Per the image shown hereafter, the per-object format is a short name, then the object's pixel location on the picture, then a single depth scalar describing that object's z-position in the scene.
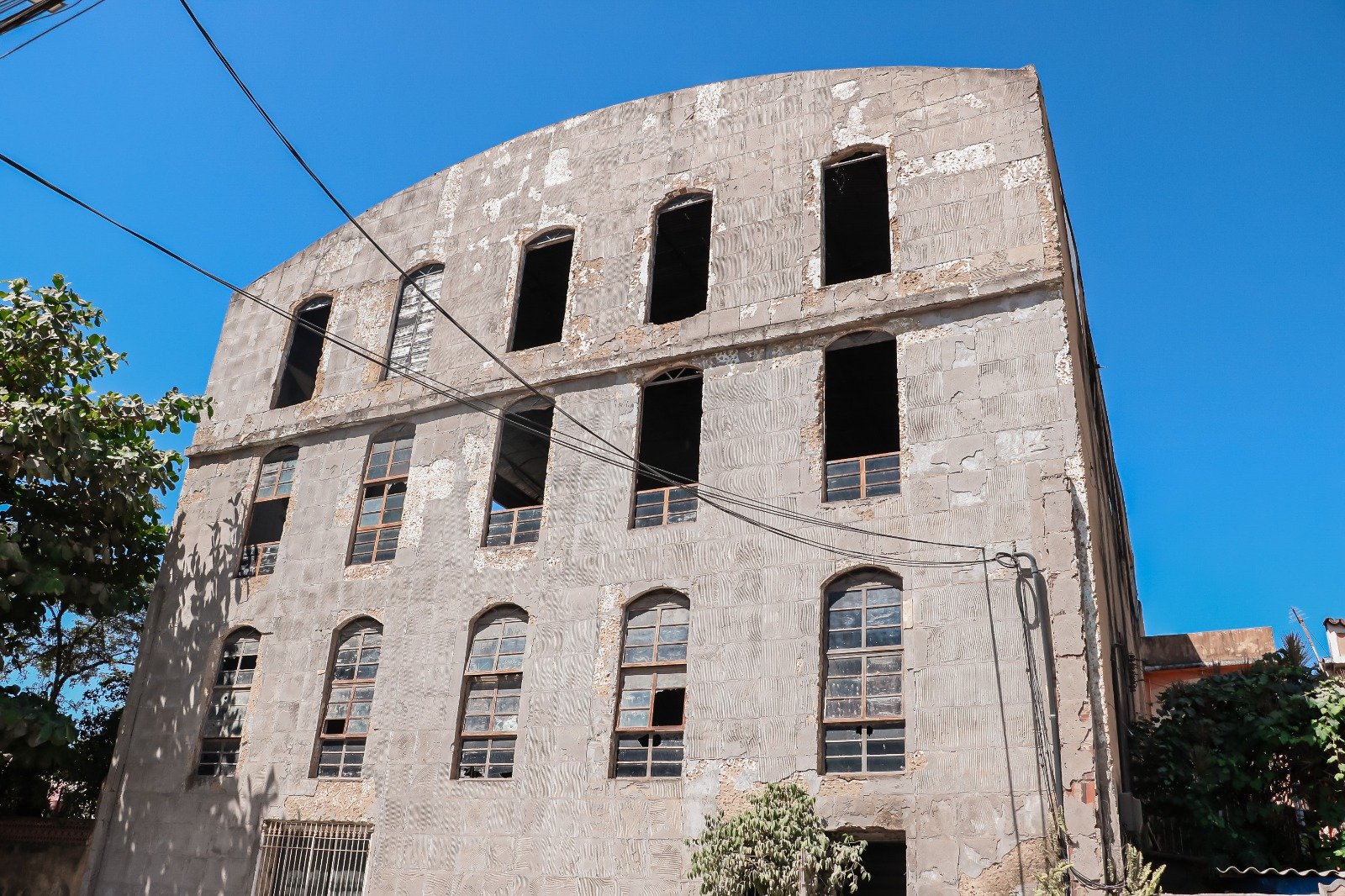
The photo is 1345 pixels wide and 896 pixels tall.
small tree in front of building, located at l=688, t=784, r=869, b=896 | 9.96
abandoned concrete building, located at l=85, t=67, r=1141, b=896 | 10.94
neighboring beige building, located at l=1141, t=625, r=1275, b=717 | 18.55
